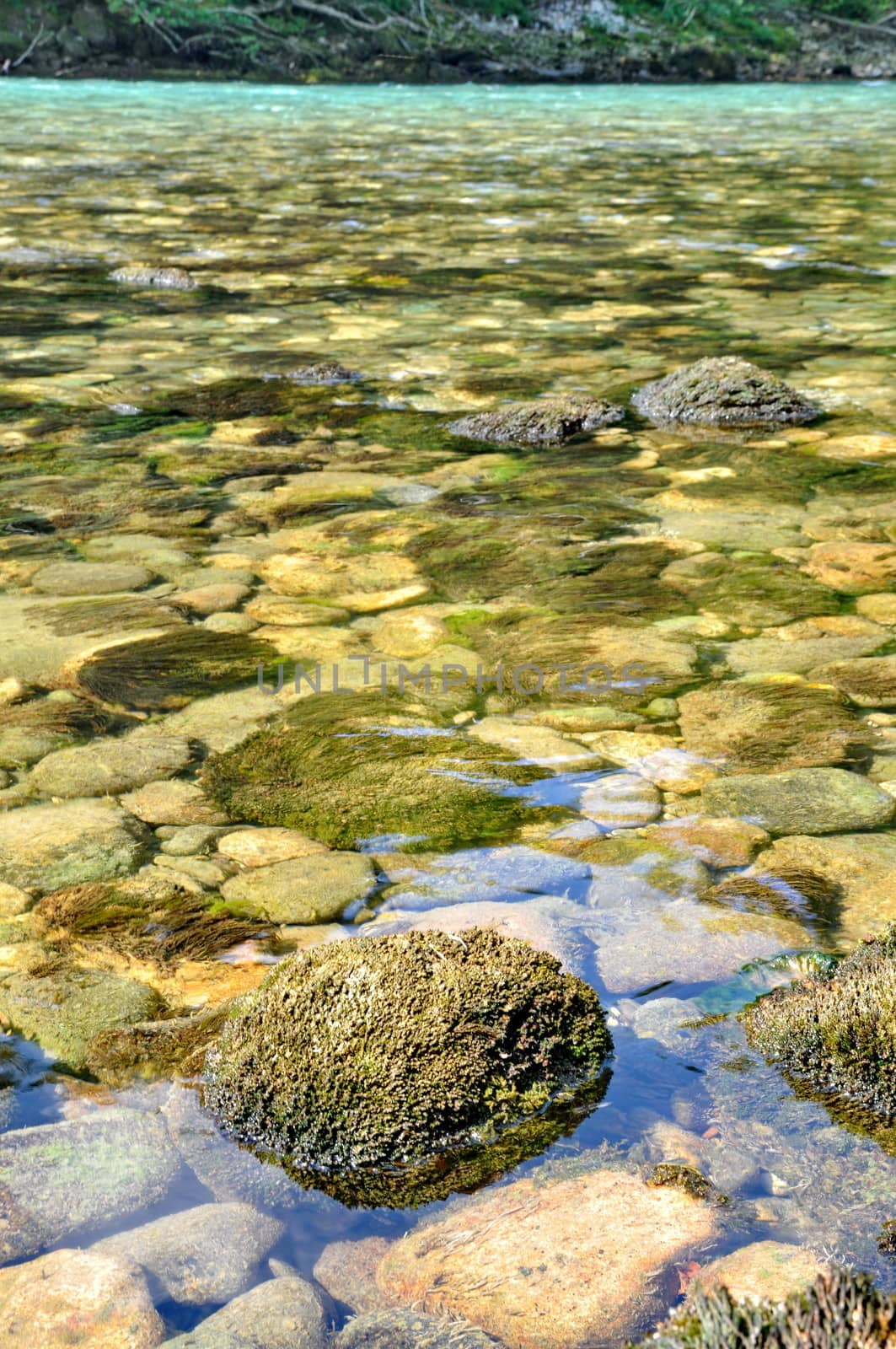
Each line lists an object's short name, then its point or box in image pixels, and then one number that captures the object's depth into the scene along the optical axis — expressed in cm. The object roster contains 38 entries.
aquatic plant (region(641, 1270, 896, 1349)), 144
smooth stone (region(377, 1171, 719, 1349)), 174
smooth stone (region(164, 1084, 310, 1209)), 198
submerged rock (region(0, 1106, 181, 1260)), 193
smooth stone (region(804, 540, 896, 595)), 425
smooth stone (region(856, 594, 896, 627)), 398
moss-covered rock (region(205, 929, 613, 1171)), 206
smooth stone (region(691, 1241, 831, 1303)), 171
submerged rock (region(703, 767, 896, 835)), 290
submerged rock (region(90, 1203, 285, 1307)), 183
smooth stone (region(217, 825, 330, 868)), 283
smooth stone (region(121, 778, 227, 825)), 299
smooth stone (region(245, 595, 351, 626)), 407
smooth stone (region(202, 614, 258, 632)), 400
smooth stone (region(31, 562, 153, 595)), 429
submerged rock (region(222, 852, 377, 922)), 266
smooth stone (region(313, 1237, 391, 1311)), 180
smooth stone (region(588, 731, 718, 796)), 312
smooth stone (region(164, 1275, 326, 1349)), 172
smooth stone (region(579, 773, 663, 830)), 297
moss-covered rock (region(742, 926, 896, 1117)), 209
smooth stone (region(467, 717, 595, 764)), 328
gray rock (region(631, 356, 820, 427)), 605
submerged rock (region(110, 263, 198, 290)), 921
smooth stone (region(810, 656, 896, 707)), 348
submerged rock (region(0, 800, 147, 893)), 277
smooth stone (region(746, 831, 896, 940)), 258
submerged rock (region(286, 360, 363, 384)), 677
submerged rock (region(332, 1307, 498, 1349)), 171
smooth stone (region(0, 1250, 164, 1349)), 173
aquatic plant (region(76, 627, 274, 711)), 360
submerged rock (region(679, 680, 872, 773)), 320
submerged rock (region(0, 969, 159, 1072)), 230
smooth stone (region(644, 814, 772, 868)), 281
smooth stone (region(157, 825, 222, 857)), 286
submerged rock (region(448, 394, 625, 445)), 587
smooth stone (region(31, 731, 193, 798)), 312
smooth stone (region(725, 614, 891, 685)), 370
